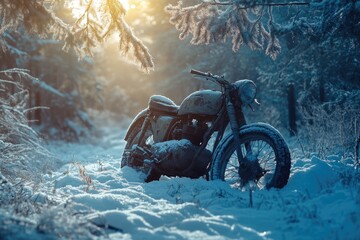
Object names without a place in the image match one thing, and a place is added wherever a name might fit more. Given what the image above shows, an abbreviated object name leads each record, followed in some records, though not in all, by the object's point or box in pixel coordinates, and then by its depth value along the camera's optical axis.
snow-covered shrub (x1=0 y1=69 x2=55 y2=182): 6.06
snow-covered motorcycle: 5.57
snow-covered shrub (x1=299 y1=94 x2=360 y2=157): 7.38
